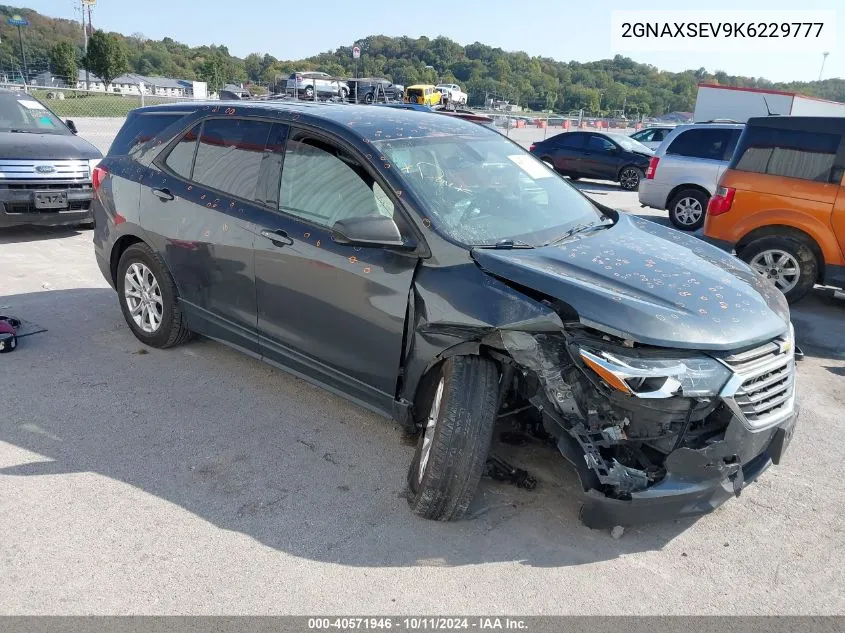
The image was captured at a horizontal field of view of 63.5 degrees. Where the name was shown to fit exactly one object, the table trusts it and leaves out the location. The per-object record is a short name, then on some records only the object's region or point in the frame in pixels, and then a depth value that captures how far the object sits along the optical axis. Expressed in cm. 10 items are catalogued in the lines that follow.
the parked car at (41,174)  804
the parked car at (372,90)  3544
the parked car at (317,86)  3551
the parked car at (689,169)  1125
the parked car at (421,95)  4353
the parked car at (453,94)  4806
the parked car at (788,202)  678
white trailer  2473
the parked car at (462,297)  291
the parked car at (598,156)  1667
